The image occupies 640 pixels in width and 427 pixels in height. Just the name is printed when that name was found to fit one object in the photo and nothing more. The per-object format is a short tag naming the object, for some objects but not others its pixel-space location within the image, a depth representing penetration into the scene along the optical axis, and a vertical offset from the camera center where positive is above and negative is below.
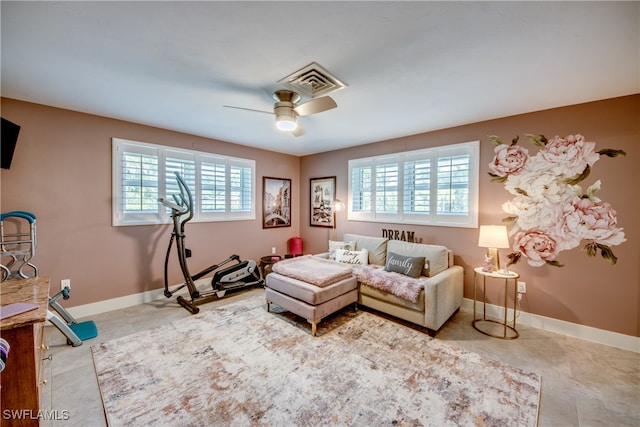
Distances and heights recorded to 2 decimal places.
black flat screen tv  2.40 +0.66
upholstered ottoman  2.83 -0.97
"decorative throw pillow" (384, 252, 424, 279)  3.19 -0.72
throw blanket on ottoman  3.01 -0.80
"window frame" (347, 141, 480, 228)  3.39 +0.40
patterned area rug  1.72 -1.42
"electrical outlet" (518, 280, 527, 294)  3.02 -0.93
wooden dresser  1.29 -0.88
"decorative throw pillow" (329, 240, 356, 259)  4.12 -0.62
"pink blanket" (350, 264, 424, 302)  2.80 -0.87
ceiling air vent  2.07 +1.17
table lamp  2.85 -0.32
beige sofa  2.74 -0.91
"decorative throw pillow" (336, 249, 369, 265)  3.84 -0.74
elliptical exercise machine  3.45 -1.00
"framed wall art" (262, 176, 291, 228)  5.10 +0.15
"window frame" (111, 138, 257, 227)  3.37 +0.44
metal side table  2.78 -1.18
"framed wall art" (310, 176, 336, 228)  5.12 +0.19
